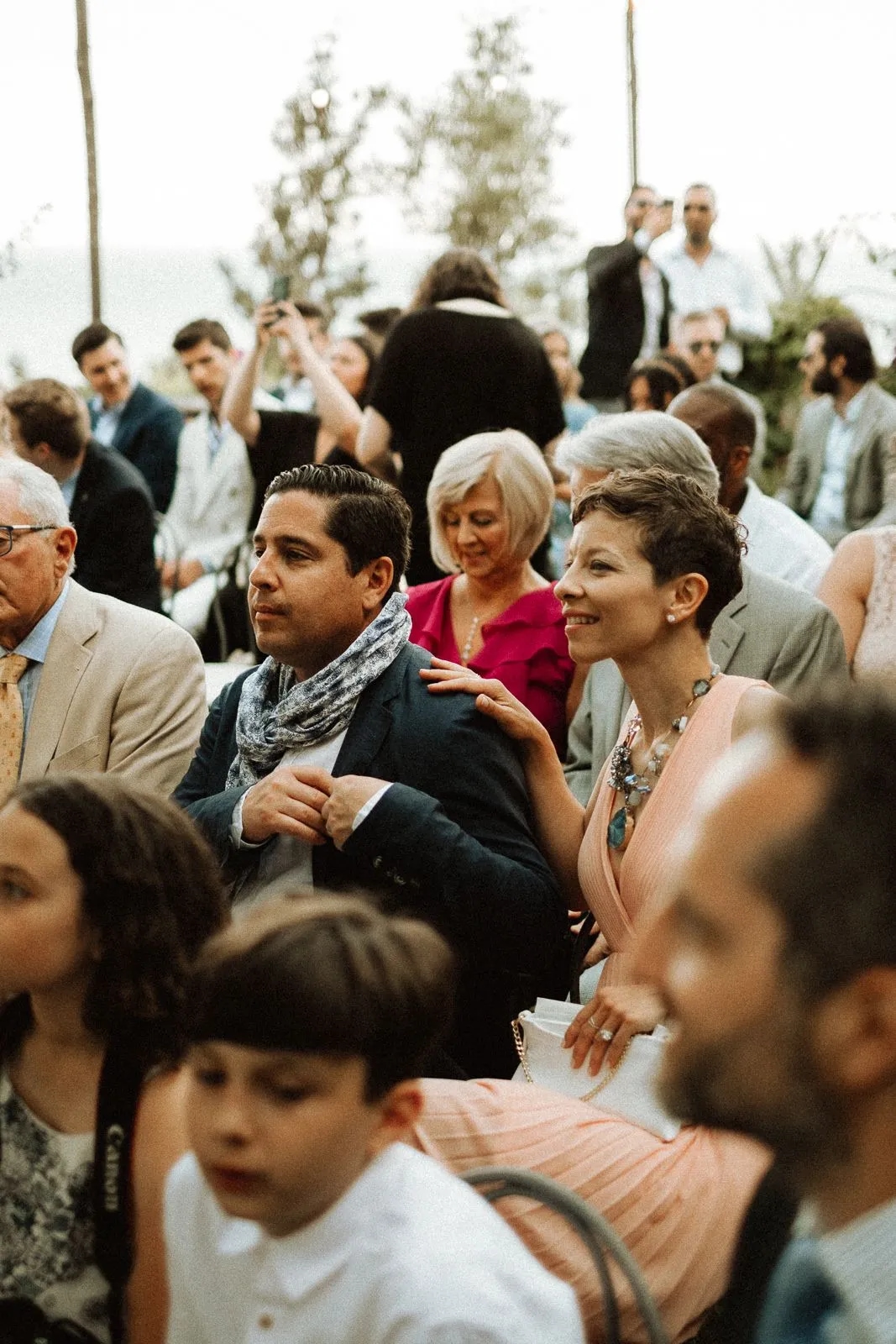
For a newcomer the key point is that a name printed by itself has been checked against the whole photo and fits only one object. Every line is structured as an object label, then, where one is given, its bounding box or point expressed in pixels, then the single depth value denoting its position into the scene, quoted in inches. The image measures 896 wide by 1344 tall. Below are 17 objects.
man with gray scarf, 105.3
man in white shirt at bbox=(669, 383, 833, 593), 161.9
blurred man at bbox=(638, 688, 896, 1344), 38.5
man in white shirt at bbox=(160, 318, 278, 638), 266.5
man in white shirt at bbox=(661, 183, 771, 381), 351.6
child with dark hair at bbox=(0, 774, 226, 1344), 73.6
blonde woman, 148.4
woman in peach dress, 86.7
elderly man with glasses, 129.3
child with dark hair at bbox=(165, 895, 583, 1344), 57.9
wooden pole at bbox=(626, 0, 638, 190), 497.4
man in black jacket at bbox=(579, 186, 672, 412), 325.1
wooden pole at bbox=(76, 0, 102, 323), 359.9
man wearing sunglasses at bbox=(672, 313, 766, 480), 314.5
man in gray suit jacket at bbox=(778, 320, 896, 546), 278.7
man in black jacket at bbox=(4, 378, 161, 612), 204.7
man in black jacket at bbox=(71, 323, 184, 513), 301.9
